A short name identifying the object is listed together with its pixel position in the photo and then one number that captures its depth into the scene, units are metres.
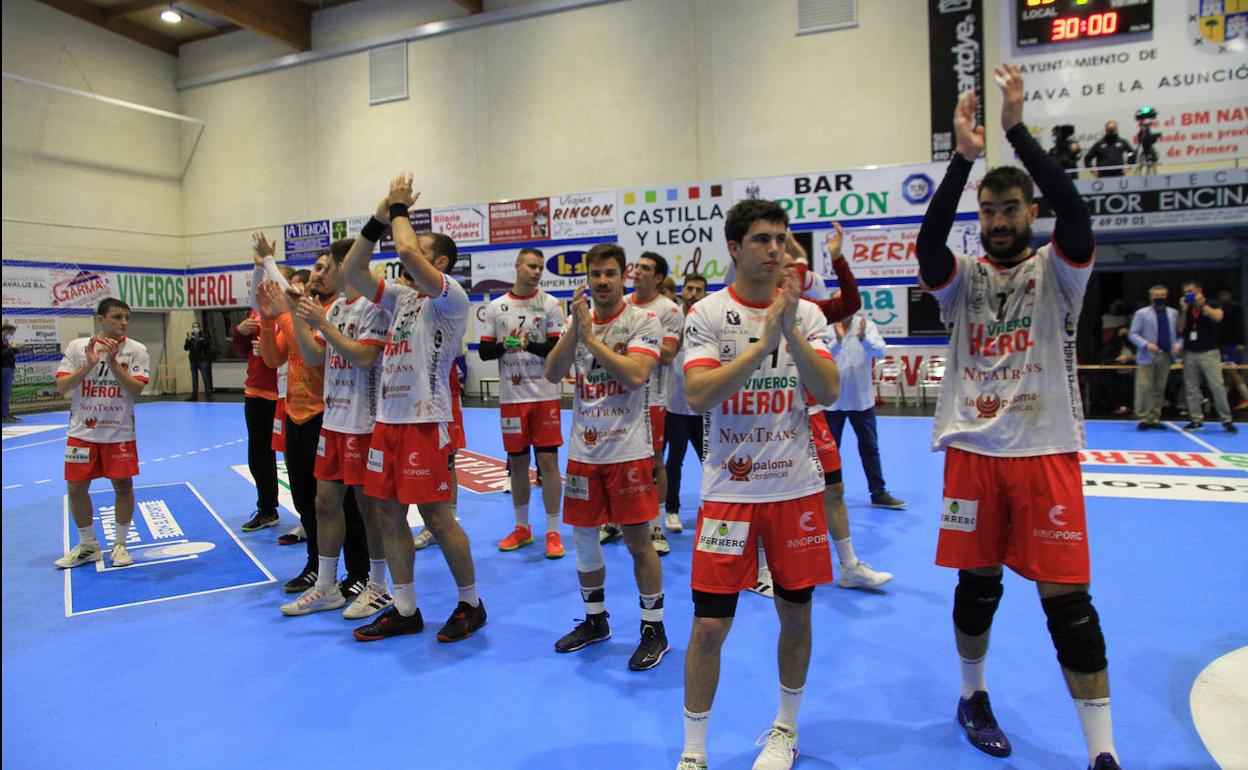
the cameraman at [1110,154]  13.50
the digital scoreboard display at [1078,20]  13.81
